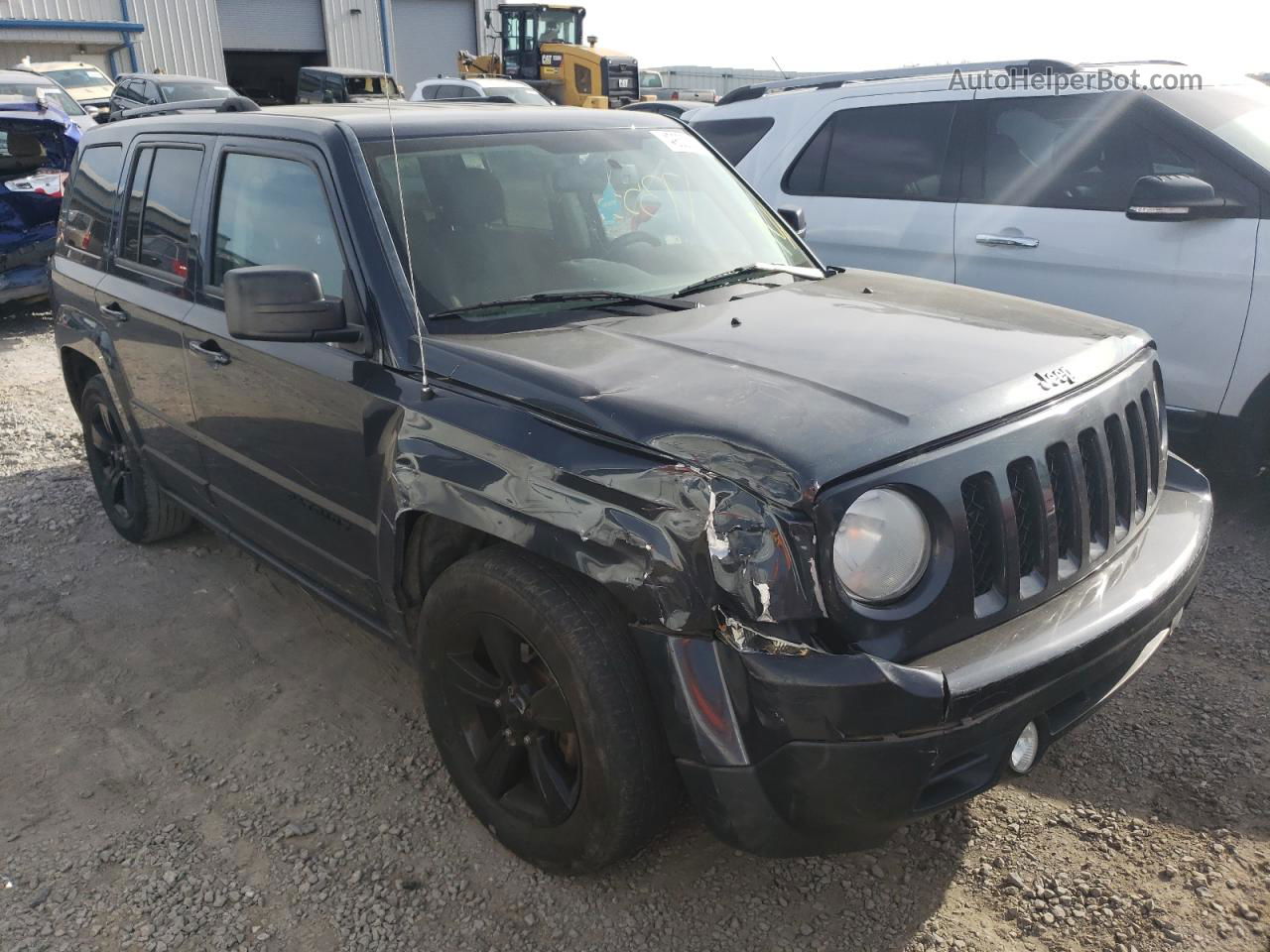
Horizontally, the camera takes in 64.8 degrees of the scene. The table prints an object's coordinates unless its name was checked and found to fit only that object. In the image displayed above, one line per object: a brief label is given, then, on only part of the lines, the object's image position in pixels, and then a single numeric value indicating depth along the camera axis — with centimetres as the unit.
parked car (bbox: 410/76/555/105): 1441
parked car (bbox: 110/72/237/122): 1873
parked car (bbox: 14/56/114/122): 1967
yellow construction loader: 2178
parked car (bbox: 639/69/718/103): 2415
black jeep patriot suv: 197
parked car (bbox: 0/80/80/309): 877
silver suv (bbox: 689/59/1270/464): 427
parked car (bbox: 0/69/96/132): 1124
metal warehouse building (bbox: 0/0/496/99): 2714
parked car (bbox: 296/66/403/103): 2208
